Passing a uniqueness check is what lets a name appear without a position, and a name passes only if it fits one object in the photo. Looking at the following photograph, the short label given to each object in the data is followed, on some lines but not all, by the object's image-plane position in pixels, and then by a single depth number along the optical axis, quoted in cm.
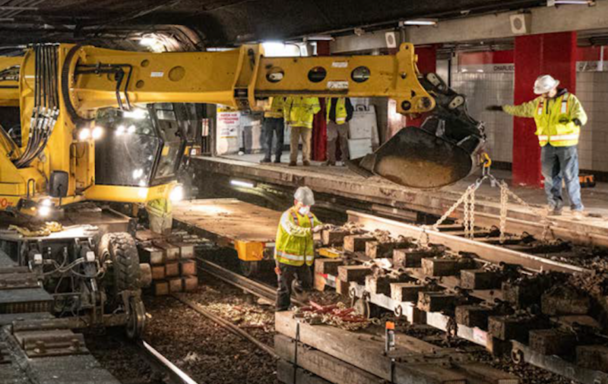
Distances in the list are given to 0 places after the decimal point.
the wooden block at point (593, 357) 733
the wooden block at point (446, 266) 962
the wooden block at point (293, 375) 941
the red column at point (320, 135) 2216
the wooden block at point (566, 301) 806
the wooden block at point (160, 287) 1379
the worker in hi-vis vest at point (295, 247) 1128
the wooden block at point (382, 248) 1080
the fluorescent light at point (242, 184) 2110
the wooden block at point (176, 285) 1394
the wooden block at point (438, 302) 919
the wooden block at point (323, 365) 876
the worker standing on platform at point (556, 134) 1220
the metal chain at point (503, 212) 1055
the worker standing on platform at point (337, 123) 1952
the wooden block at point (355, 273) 1072
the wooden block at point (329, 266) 1137
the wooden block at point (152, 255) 1355
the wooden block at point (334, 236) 1202
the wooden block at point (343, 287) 1098
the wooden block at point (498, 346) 824
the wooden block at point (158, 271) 1370
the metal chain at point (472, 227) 1068
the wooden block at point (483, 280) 902
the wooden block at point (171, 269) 1390
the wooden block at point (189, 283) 1404
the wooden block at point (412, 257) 1015
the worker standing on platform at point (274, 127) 2025
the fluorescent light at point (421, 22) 1662
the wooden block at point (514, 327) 810
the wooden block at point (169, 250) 1372
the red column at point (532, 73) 1526
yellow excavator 945
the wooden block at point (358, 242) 1126
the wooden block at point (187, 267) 1408
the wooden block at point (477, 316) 862
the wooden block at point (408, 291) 960
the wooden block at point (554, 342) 774
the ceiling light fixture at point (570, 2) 1370
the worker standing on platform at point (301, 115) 1917
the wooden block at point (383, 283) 1009
